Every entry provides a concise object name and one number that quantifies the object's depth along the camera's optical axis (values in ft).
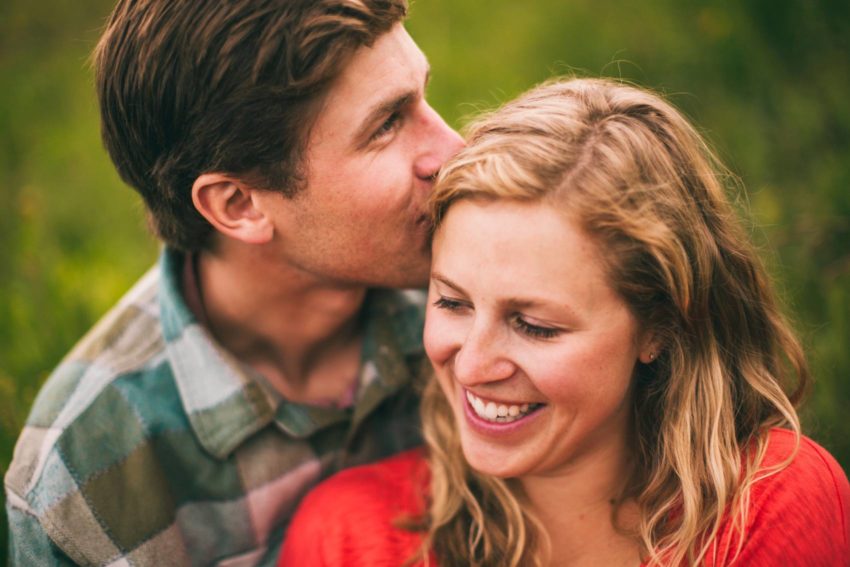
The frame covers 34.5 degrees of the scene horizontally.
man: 3.34
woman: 2.95
